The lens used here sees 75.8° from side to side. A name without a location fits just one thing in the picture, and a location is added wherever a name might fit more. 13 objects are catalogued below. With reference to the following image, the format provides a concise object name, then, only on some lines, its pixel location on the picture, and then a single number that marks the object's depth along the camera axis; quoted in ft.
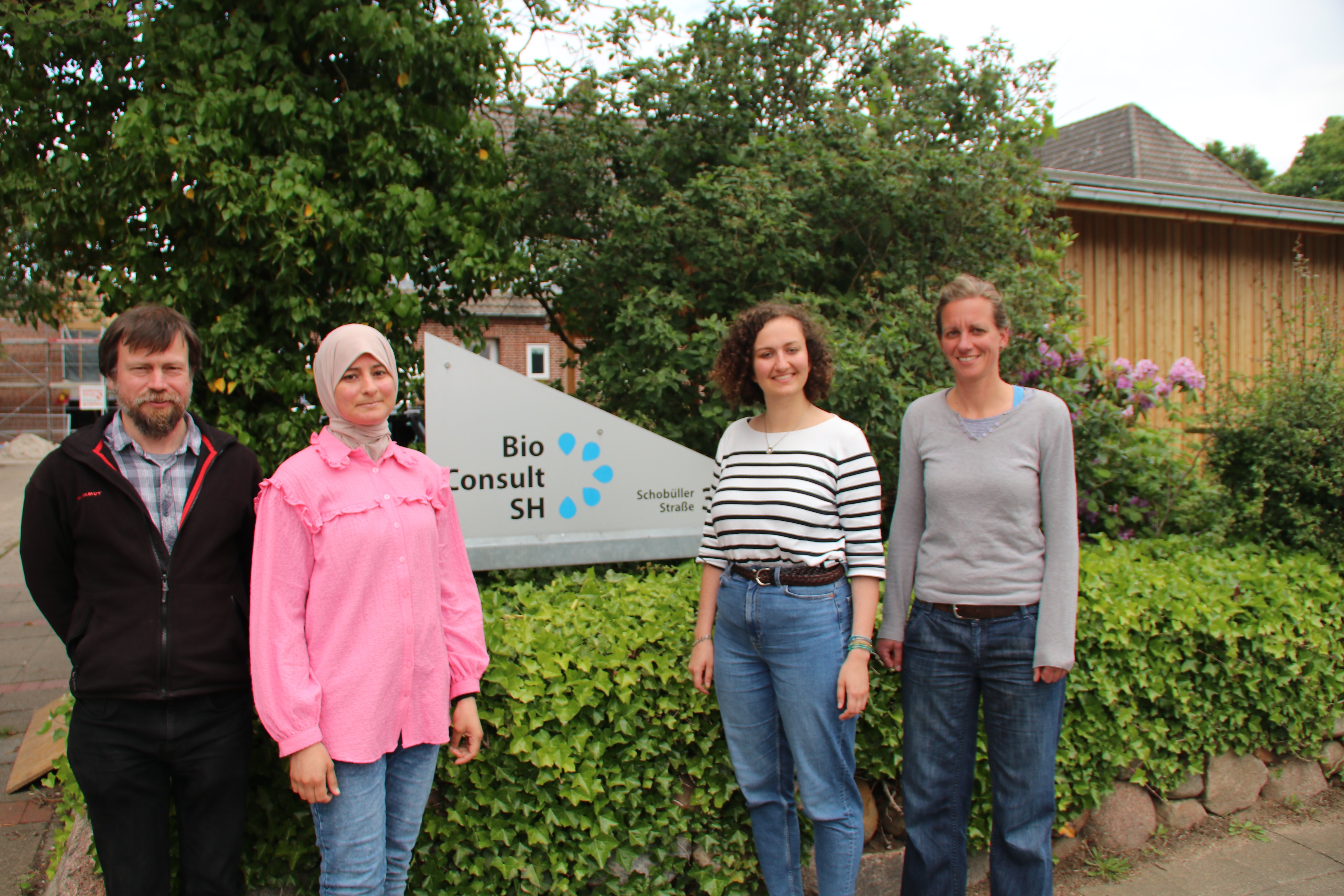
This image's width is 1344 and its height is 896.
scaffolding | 93.09
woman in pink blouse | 6.06
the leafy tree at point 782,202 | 14.67
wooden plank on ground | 12.26
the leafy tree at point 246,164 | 11.97
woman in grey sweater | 7.52
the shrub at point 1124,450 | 15.72
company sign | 11.60
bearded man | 6.34
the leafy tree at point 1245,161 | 121.49
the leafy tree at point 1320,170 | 96.53
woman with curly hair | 7.23
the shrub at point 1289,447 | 13.46
